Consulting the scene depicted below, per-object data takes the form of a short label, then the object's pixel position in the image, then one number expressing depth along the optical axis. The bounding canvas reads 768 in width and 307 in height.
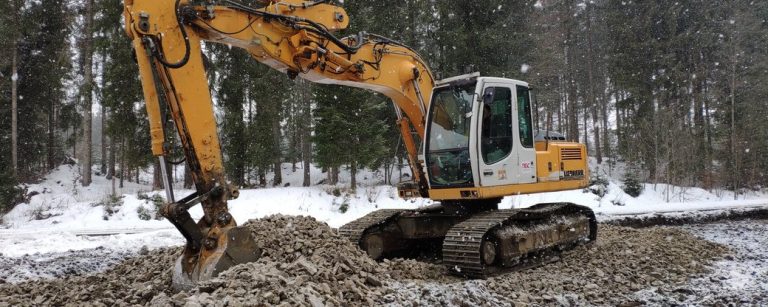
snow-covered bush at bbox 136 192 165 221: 14.61
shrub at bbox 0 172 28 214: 16.91
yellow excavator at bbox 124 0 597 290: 5.01
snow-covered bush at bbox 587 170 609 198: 19.06
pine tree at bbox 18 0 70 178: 22.28
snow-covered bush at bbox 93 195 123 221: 14.66
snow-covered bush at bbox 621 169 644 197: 20.61
